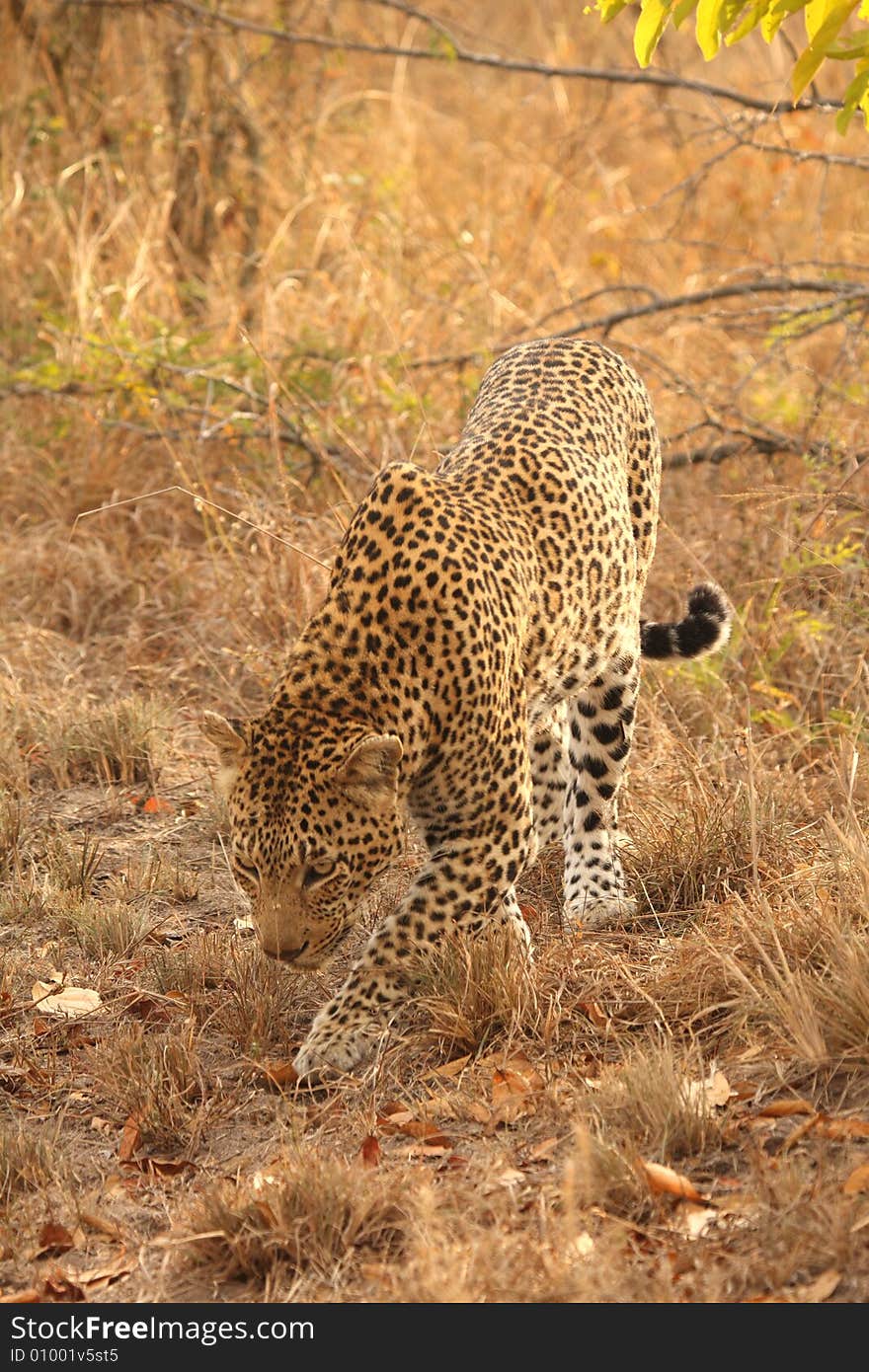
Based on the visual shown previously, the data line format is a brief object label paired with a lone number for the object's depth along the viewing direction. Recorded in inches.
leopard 307.4
